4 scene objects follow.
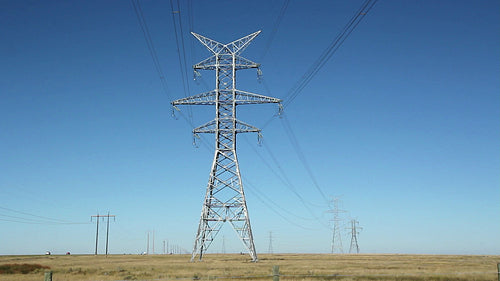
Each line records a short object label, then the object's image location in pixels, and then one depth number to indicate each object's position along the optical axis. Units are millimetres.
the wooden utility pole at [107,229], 136900
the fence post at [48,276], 13414
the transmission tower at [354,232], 143750
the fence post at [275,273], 15906
